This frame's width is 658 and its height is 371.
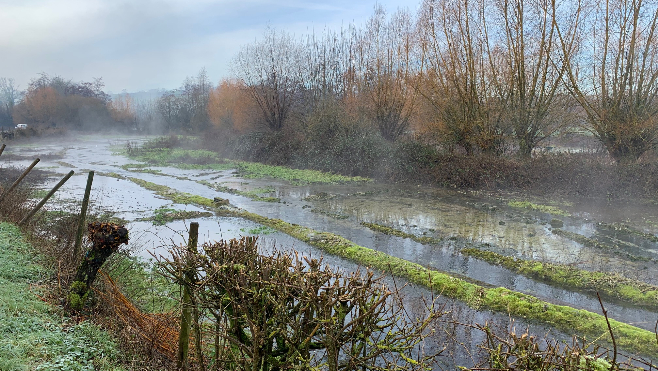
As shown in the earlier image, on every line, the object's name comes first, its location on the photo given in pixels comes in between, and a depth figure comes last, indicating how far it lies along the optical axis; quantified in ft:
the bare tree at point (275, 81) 120.06
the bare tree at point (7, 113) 262.80
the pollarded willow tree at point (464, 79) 73.00
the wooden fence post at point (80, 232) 21.76
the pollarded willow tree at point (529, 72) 68.49
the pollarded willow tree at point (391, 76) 85.87
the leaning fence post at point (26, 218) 29.52
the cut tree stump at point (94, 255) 18.93
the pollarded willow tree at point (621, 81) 61.72
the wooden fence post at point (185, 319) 14.85
